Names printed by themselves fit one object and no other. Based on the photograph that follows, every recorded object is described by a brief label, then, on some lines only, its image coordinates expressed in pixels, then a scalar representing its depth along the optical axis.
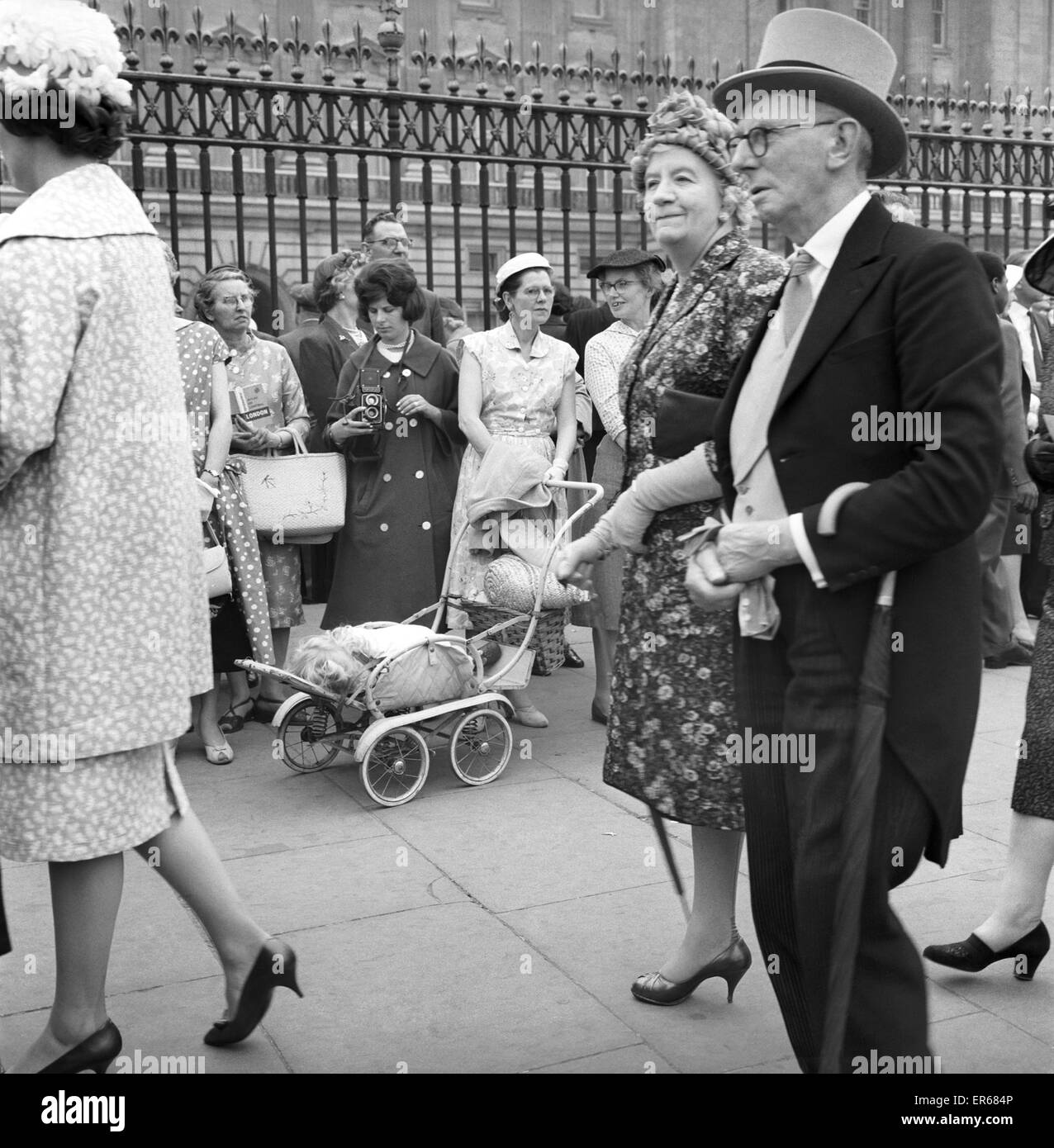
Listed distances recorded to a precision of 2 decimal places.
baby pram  5.22
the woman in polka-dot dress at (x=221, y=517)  5.75
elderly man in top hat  2.31
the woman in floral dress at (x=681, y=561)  3.35
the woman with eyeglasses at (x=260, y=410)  6.34
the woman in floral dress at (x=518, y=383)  6.33
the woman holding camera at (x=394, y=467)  6.50
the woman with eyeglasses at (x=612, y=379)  6.35
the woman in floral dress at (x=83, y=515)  2.78
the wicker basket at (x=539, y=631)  6.00
